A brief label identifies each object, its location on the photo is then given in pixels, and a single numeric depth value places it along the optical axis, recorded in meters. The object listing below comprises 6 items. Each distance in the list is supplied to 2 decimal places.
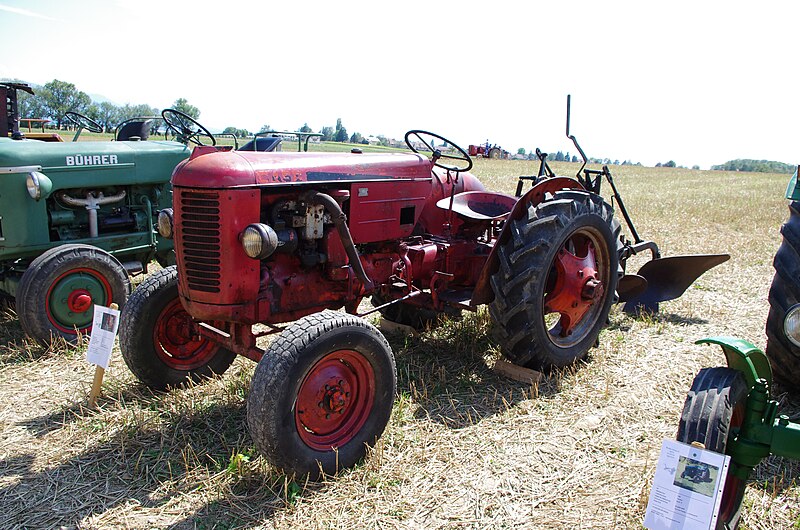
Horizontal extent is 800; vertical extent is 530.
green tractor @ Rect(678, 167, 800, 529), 2.22
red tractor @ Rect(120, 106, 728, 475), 3.03
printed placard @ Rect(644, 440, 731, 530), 2.01
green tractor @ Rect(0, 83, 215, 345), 4.69
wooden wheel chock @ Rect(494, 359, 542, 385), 4.07
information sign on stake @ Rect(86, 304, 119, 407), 3.65
